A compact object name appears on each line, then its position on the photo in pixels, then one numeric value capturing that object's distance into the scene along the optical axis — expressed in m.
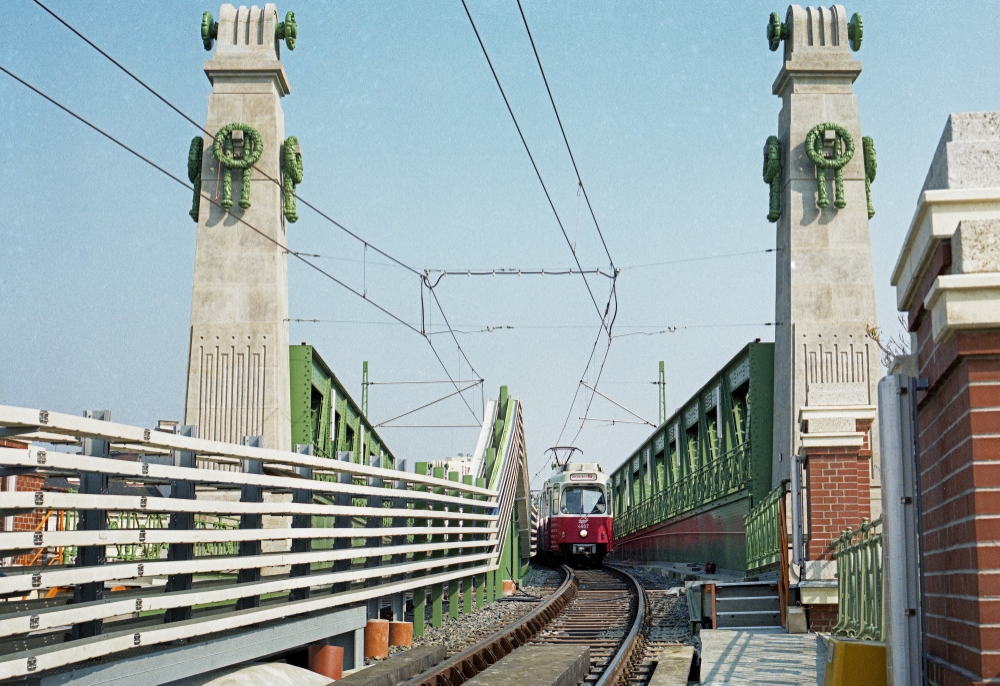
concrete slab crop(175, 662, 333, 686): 6.62
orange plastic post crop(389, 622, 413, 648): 10.18
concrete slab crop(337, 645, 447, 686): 7.52
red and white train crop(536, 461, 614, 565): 34.44
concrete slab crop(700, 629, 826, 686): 7.21
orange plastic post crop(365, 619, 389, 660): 9.70
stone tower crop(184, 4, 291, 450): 20.91
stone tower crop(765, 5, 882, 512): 21.84
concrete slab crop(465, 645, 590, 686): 8.01
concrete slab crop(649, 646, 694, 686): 8.41
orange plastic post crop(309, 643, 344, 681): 8.42
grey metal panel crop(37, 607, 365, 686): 5.19
